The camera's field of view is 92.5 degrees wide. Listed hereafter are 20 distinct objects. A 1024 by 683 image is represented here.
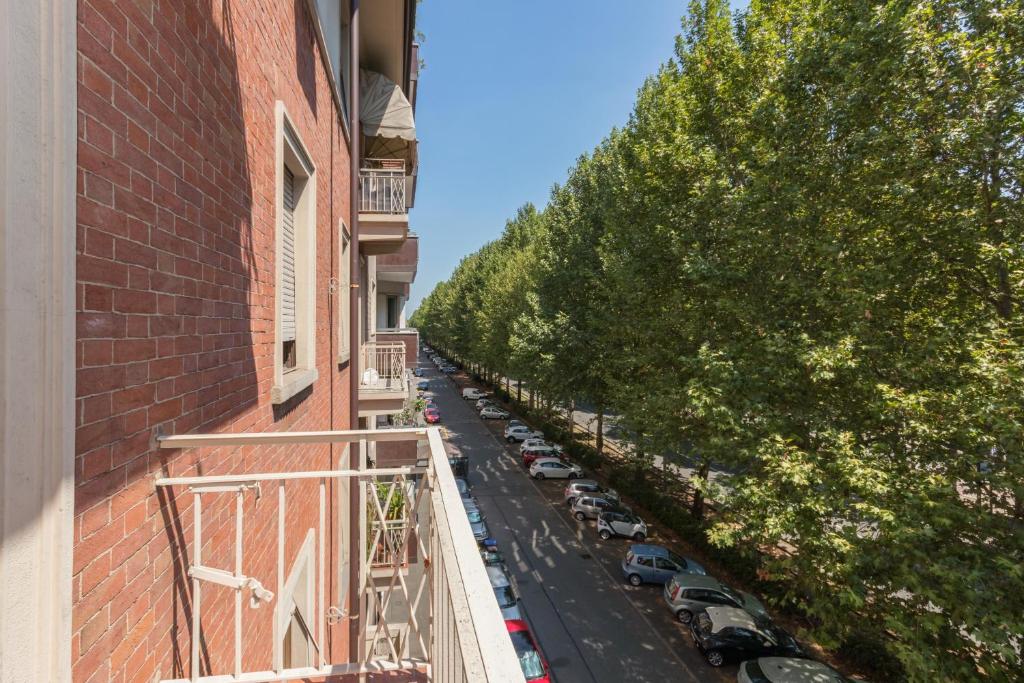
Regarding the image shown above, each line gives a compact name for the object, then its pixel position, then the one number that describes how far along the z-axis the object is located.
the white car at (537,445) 25.69
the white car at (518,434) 29.25
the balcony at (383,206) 8.60
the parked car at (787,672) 9.20
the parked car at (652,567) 14.34
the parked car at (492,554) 13.70
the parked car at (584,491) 19.58
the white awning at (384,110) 9.74
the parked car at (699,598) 12.55
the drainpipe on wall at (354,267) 6.14
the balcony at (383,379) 8.48
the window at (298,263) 4.44
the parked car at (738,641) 11.04
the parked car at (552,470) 23.11
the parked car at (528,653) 9.54
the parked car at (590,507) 18.48
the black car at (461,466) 22.39
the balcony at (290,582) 1.20
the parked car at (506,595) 11.46
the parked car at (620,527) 17.20
